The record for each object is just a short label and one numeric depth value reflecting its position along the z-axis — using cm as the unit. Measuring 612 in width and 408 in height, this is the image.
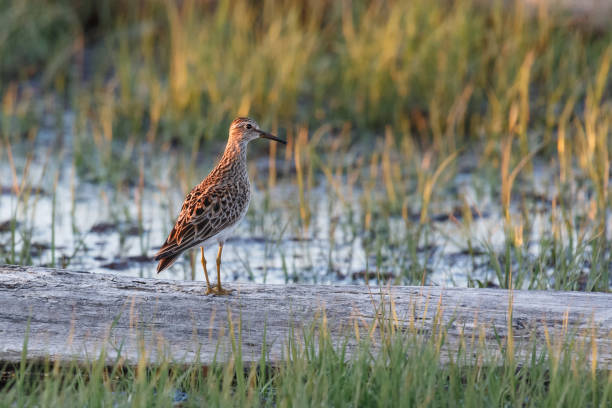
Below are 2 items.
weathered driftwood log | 884
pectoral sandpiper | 1033
